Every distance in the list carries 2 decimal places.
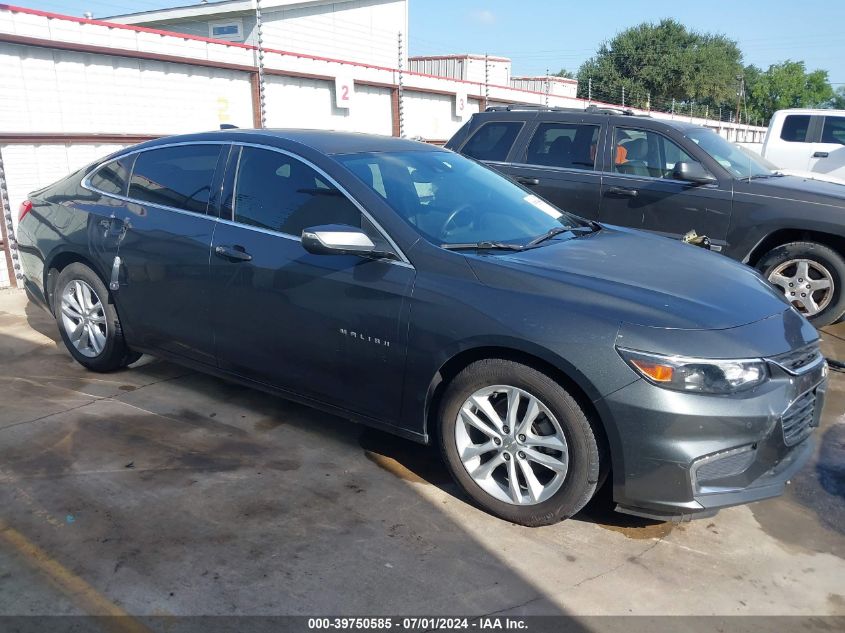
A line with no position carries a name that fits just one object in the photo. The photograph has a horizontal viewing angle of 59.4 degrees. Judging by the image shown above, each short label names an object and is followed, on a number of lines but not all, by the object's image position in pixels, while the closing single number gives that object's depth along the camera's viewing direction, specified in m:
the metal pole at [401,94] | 12.93
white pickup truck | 11.55
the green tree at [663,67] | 57.31
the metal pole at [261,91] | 10.14
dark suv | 6.39
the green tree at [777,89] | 85.50
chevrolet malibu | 3.01
